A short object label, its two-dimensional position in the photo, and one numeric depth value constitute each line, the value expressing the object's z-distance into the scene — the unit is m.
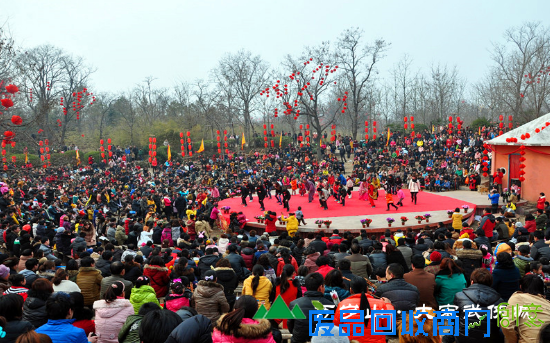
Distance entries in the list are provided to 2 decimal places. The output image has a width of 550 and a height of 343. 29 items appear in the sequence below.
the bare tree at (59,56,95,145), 43.72
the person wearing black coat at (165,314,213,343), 3.59
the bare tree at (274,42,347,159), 37.28
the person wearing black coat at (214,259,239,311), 6.34
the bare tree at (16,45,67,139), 40.66
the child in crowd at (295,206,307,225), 14.97
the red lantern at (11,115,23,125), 11.50
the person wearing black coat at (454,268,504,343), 4.42
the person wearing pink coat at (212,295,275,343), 3.57
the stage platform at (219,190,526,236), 15.16
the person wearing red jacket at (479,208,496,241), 11.42
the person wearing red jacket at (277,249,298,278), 7.02
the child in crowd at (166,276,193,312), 5.61
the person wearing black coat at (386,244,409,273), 7.73
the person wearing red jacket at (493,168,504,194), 20.50
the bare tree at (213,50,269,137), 43.97
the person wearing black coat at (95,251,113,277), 7.69
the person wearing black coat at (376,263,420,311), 4.80
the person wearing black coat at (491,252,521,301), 5.77
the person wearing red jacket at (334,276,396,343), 4.23
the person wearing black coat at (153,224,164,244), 12.23
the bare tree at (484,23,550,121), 35.04
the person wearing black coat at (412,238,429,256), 8.54
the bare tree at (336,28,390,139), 38.09
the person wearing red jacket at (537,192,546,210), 15.58
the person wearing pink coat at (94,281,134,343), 4.86
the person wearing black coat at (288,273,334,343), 4.48
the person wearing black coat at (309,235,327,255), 8.95
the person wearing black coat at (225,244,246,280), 7.40
